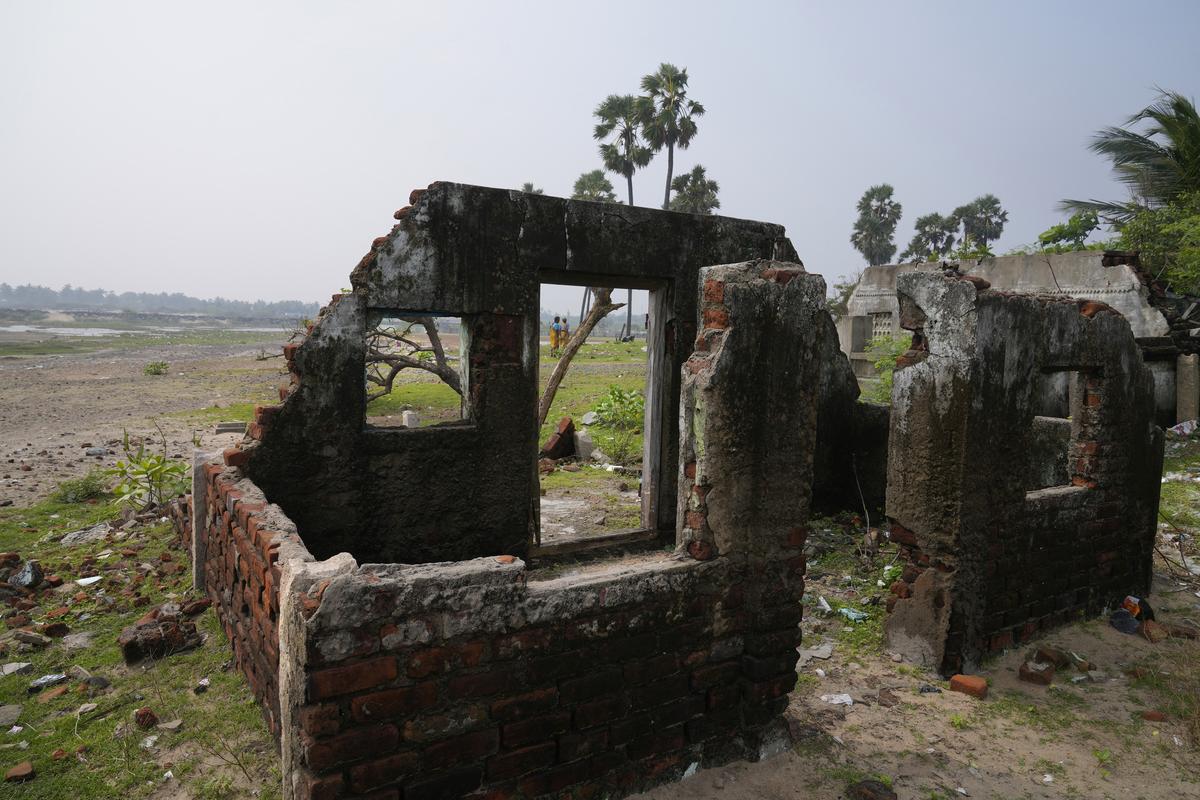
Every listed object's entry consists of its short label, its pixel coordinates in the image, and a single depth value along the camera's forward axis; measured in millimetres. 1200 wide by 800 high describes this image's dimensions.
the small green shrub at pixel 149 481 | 6621
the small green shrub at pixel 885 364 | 11477
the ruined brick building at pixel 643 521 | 2373
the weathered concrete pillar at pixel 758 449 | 2998
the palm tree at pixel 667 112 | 32938
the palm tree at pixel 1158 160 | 13836
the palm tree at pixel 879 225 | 49281
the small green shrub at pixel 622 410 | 11219
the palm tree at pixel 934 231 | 49750
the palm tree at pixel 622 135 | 34719
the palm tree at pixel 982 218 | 50219
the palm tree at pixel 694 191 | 39250
